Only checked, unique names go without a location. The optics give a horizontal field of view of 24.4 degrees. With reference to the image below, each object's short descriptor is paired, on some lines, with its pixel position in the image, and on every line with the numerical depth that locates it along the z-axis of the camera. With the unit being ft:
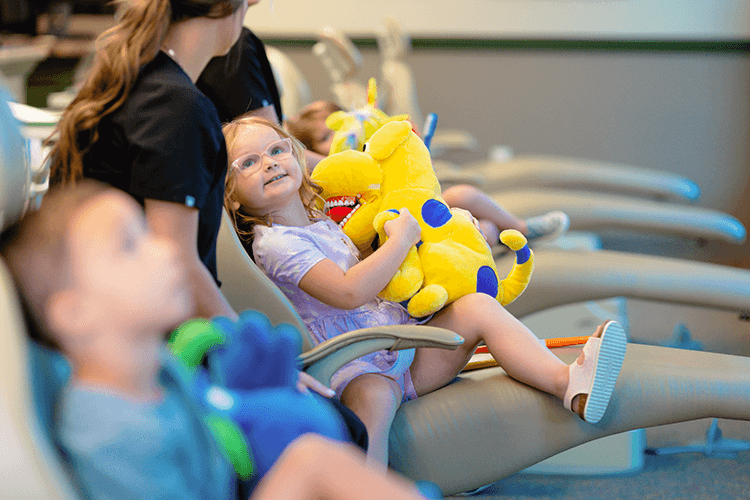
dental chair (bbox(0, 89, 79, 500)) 6.99
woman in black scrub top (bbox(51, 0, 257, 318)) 8.70
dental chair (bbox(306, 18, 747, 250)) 16.10
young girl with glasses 9.63
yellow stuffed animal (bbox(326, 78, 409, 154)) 10.78
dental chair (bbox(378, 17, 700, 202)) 19.35
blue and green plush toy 8.14
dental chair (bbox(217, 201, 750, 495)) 9.51
